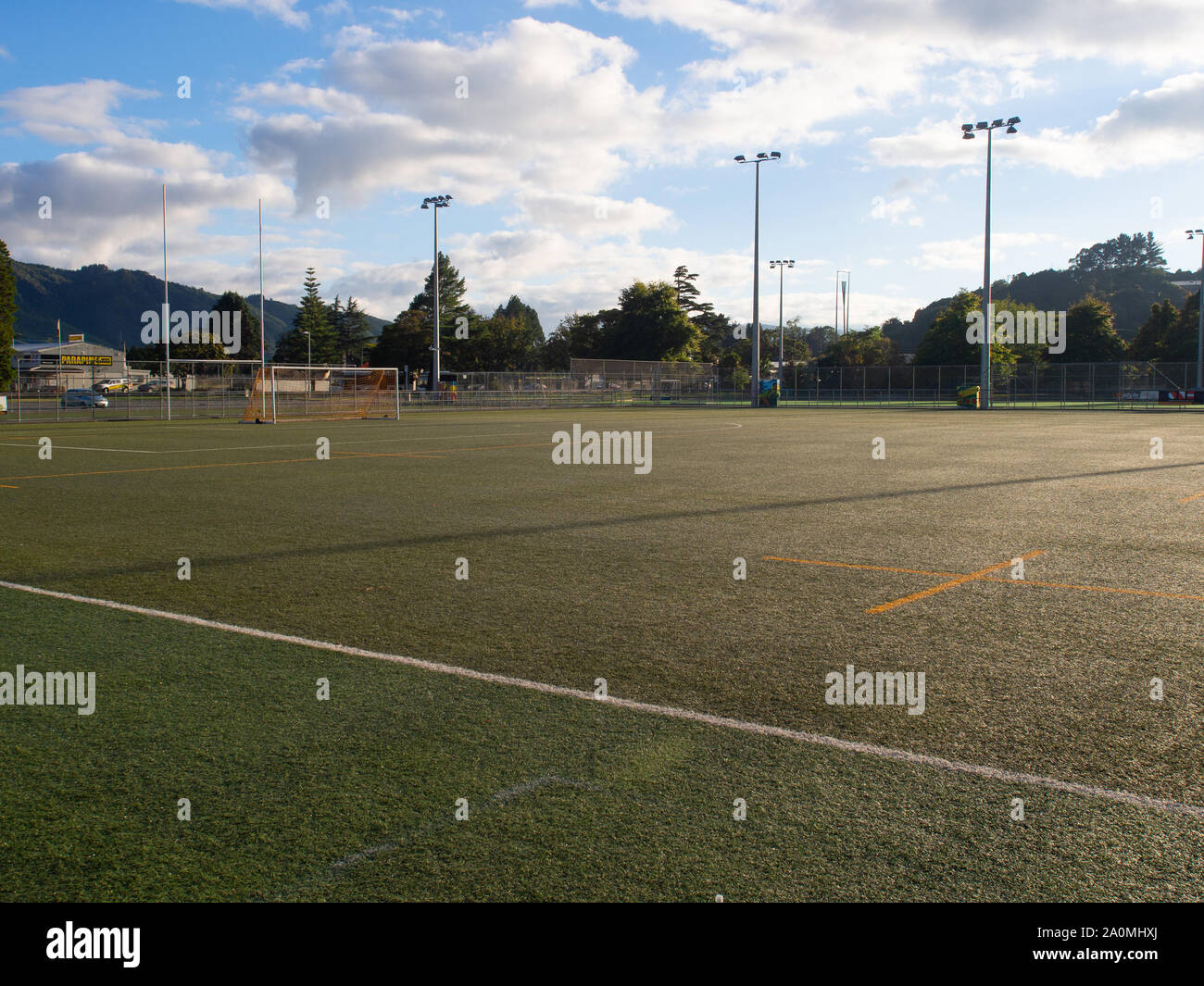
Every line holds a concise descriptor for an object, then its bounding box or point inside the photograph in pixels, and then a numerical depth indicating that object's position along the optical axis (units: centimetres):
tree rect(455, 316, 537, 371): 11150
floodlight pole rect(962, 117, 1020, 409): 5068
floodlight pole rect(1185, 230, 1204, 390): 6224
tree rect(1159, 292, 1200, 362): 8175
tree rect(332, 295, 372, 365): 14088
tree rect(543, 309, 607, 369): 10850
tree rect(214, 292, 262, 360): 13462
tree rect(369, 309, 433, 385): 10934
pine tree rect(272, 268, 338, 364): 12444
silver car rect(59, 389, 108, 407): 4741
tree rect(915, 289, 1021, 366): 8281
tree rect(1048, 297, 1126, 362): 8538
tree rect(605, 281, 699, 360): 9994
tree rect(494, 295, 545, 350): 12158
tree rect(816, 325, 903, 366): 10031
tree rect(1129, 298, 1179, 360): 8651
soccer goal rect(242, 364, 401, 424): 3800
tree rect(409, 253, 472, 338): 12000
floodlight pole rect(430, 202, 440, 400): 5782
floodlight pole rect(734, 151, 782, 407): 5800
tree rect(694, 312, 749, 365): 11106
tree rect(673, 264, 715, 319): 11394
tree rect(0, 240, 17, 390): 6094
